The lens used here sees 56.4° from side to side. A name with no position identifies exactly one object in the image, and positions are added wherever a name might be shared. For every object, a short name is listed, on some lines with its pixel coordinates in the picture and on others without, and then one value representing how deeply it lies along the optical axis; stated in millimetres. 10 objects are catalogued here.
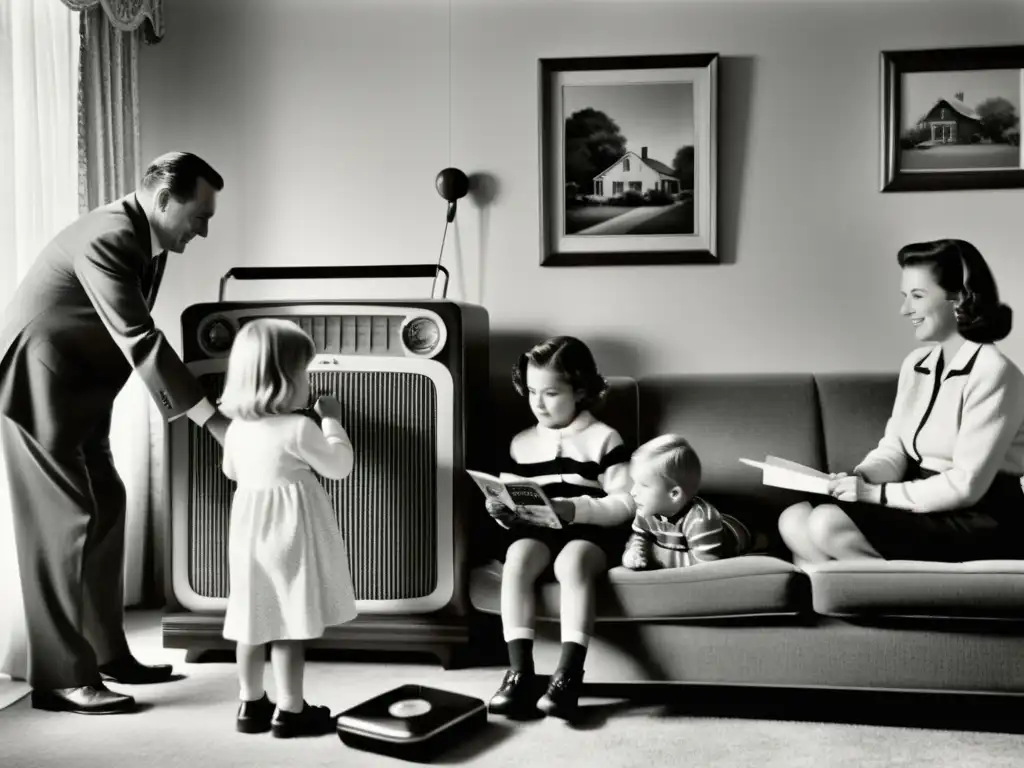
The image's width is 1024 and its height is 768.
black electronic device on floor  1682
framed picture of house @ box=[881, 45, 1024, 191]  2480
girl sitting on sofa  1854
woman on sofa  1915
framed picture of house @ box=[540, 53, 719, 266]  2561
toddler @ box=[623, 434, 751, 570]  1979
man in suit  1870
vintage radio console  2170
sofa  1772
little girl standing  1725
